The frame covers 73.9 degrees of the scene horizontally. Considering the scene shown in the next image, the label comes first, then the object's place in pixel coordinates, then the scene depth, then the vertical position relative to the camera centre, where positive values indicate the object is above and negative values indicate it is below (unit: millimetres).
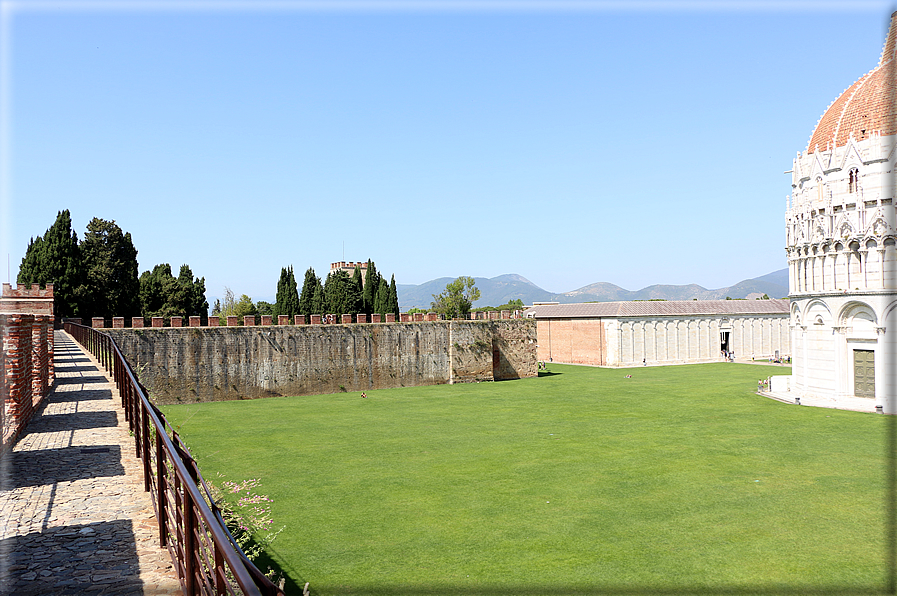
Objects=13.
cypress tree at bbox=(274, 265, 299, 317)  69312 +1702
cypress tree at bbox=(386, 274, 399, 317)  67775 +869
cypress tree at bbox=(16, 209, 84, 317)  44812 +3475
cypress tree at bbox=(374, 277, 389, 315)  67625 +1011
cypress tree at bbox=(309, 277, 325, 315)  70438 +983
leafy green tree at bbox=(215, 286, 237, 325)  87312 +617
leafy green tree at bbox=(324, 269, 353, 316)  65750 +1352
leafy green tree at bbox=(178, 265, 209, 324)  58969 +1774
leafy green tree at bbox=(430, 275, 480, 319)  77312 +1171
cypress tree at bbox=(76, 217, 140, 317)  48562 +3222
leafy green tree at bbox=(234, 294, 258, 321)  83469 +302
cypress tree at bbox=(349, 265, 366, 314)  70638 +1542
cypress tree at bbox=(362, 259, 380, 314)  71438 +2506
